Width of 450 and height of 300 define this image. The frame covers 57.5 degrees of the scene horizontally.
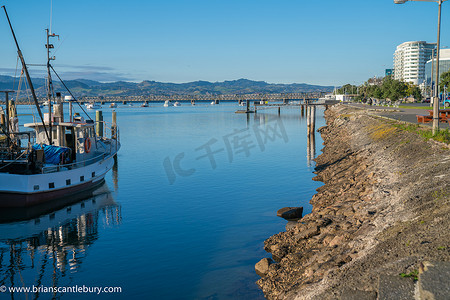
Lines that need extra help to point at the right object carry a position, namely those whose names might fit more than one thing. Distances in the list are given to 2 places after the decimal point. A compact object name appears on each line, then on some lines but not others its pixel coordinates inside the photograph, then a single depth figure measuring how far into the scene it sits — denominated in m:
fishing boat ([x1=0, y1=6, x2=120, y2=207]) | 26.59
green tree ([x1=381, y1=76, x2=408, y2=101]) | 90.47
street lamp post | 25.79
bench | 37.19
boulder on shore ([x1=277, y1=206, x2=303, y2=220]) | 23.64
